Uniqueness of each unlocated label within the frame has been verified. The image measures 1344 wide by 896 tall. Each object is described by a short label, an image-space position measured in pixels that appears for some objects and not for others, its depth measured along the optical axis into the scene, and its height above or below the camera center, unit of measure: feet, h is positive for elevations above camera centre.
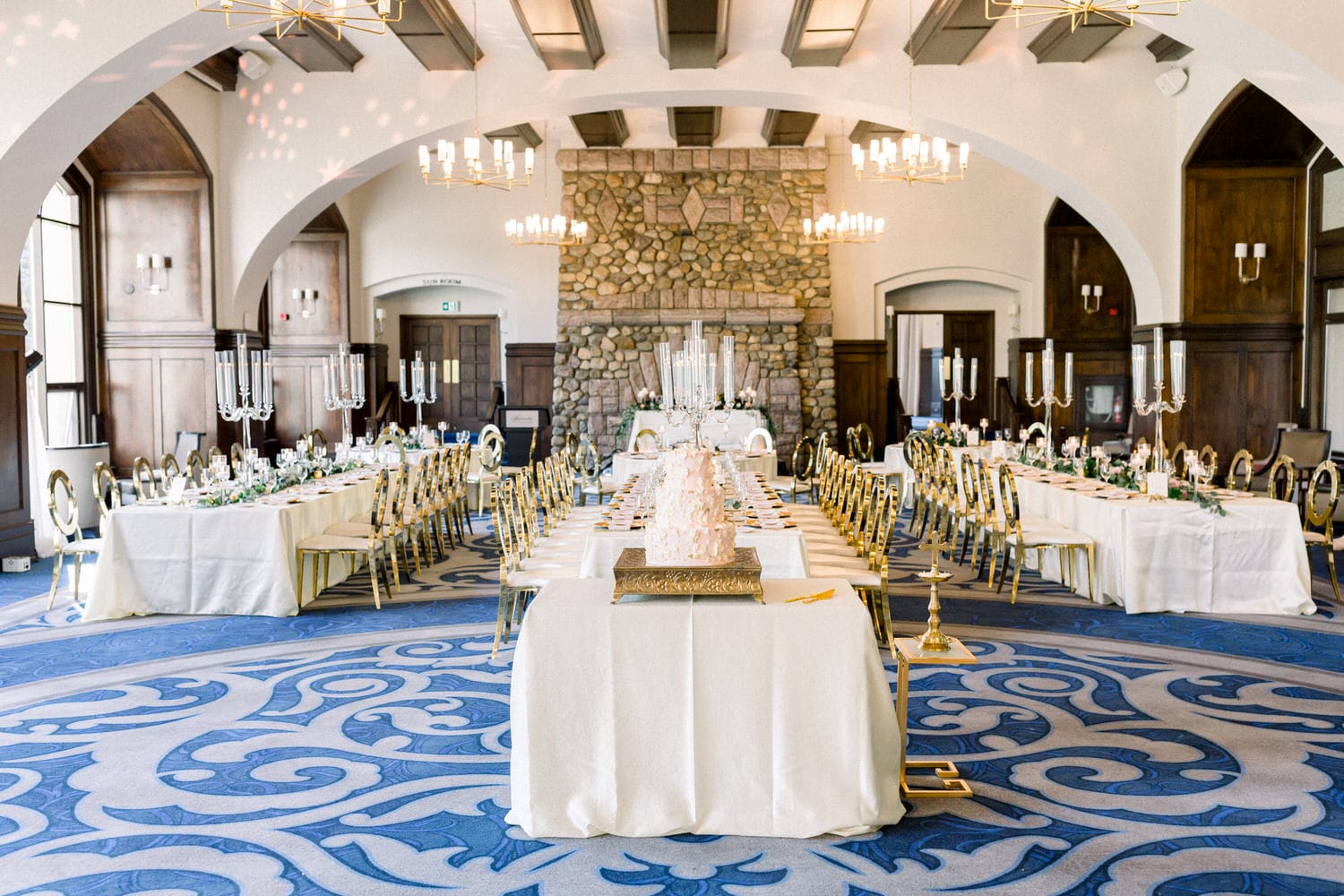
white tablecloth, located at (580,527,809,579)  17.72 -2.55
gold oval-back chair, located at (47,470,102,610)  22.18 -2.84
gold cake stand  11.17 -1.90
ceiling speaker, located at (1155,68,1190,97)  36.63 +9.99
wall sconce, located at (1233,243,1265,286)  38.29 +4.44
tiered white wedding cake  11.33 -1.33
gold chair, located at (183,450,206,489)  27.07 -1.83
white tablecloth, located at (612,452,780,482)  33.22 -2.20
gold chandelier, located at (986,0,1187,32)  19.51 +8.75
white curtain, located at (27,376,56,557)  31.55 -2.27
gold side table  11.18 -3.20
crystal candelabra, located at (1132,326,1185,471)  22.85 +0.25
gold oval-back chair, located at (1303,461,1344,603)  22.54 -2.81
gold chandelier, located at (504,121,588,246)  46.03 +7.16
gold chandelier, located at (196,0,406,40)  18.34 +8.85
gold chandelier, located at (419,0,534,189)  30.96 +6.87
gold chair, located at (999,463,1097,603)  22.99 -3.10
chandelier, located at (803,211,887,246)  46.39 +6.89
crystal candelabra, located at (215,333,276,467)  23.76 +0.09
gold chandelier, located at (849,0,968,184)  32.42 +7.03
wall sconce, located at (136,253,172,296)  38.81 +4.37
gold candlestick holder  11.40 -2.50
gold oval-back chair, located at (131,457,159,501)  25.22 -1.86
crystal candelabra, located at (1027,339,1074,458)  29.94 +0.24
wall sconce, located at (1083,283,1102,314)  53.11 +4.29
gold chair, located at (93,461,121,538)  22.65 -1.82
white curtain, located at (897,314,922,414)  76.54 +2.19
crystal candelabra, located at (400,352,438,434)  35.91 +0.38
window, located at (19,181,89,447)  36.42 +2.84
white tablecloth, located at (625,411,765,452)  47.50 -1.59
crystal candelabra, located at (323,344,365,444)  49.11 +0.94
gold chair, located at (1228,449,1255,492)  25.20 -1.93
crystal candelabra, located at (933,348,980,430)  40.37 +0.73
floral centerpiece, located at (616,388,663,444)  51.13 -0.75
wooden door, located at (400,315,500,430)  60.90 +2.20
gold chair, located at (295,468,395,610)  22.65 -3.04
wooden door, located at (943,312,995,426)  58.54 +2.55
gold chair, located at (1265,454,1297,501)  23.95 -2.03
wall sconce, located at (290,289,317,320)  55.11 +4.66
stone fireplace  54.34 +5.88
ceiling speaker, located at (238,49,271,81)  37.32 +11.07
